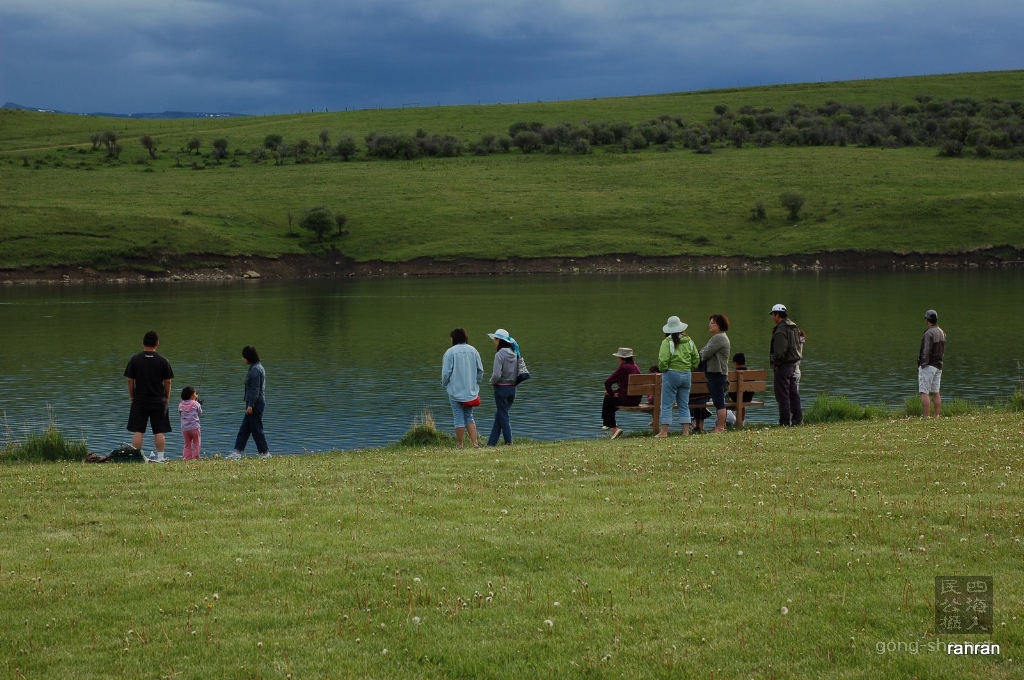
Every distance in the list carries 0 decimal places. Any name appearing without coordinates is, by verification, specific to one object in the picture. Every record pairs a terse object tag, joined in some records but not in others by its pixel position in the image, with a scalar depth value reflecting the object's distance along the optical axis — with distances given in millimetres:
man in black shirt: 20359
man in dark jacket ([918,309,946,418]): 23062
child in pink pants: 22000
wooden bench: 22094
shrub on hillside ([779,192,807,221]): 118375
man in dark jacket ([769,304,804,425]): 21500
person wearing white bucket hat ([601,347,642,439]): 23125
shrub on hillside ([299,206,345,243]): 116188
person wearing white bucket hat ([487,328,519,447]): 21359
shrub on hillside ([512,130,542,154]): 163875
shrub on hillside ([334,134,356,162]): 162250
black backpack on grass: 19500
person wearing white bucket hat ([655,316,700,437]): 21062
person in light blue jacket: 20906
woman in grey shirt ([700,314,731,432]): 21266
